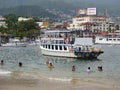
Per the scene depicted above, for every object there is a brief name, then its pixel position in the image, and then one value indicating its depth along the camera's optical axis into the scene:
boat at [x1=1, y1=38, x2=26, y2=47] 184.12
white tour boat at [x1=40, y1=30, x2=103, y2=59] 85.38
